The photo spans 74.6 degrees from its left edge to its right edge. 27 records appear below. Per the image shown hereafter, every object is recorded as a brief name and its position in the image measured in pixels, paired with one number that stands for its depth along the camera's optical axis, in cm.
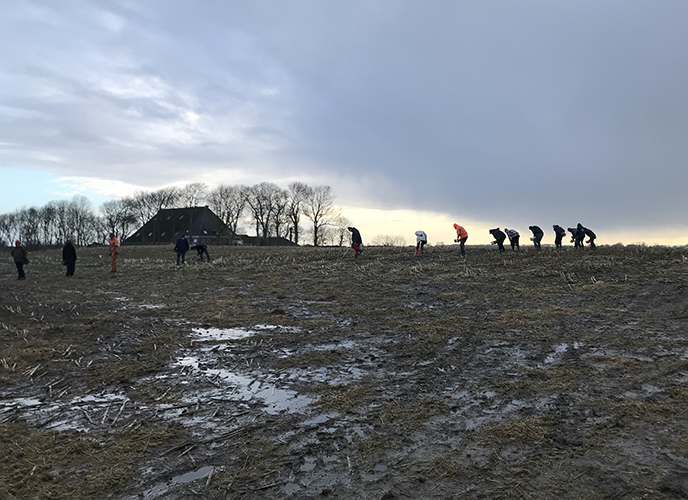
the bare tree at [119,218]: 9711
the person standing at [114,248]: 2288
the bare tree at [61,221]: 10931
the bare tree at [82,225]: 10669
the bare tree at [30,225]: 11294
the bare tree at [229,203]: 8599
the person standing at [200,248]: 2821
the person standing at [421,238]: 2214
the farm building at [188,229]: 8150
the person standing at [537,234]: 2225
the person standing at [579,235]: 2225
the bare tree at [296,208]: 8500
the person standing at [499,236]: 2147
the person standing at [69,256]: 2083
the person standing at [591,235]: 2178
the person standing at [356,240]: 2331
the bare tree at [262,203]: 8481
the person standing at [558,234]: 2261
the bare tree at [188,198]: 9288
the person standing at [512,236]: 2225
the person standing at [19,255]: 1923
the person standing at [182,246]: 2645
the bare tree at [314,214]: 8588
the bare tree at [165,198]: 9406
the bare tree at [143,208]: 9475
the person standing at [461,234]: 2066
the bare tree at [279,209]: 8481
